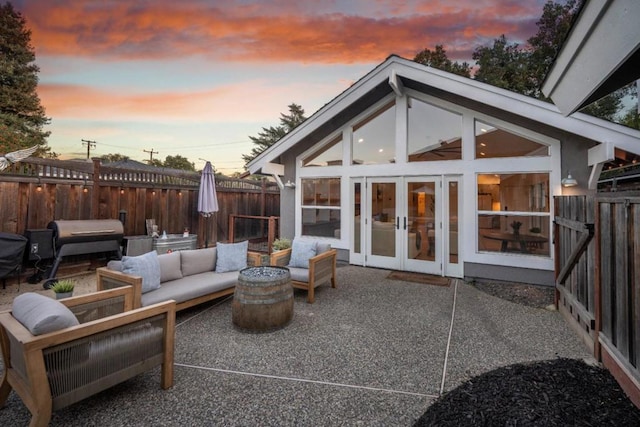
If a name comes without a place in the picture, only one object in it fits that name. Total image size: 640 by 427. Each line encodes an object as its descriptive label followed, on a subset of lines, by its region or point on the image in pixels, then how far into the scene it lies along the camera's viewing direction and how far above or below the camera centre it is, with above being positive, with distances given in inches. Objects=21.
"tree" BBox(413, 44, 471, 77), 605.9 +331.9
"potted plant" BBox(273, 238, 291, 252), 246.1 -25.0
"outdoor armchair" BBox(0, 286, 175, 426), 69.4 -38.0
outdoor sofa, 136.1 -31.7
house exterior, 205.3 +37.6
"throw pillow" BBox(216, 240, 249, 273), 185.9 -27.1
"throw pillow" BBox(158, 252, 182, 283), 159.2 -28.7
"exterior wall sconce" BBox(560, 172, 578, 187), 193.9 +22.9
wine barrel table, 134.2 -40.6
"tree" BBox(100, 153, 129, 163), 1223.4 +255.6
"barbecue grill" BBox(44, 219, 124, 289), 202.1 -15.7
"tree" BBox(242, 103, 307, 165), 1045.8 +320.7
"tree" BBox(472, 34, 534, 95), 542.6 +295.3
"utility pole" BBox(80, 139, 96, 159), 954.7 +243.0
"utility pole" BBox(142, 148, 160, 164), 1226.0 +265.5
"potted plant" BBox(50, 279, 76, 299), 135.8 -34.8
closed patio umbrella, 287.9 +22.9
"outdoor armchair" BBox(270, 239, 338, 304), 181.4 -35.7
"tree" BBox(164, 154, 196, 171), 1306.6 +244.4
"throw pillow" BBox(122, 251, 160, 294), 137.9 -25.7
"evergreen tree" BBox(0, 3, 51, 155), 462.0 +218.3
